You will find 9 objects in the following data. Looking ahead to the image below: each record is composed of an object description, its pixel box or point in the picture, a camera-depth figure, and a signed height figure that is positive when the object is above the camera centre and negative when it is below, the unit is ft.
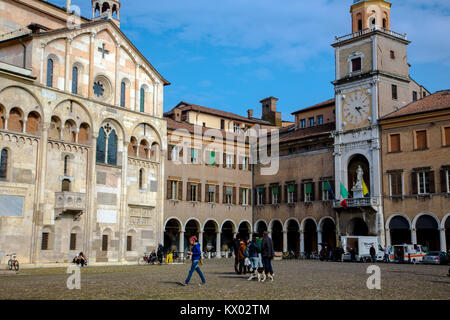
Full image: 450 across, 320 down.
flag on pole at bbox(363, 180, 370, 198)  137.69 +10.41
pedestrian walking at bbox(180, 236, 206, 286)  52.42 -2.05
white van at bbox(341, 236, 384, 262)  130.00 -3.45
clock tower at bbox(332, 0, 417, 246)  138.72 +33.80
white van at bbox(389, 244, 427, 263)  120.98 -4.48
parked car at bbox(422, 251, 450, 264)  115.96 -5.29
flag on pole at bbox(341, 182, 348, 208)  141.28 +9.17
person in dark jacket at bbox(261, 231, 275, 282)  58.39 -1.95
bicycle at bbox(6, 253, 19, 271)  91.25 -5.16
